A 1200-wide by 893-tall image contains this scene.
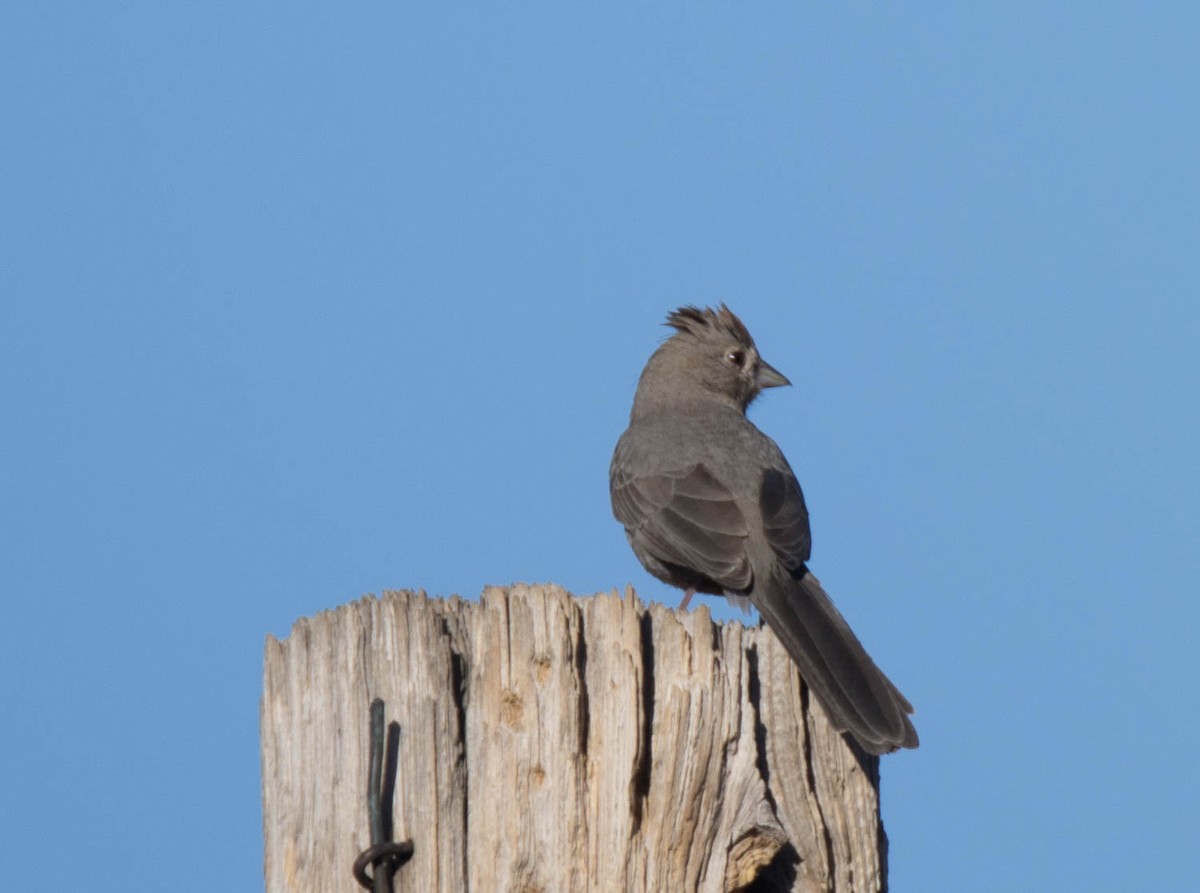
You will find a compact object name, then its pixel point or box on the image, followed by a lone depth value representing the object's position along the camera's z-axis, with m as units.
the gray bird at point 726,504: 9.77
